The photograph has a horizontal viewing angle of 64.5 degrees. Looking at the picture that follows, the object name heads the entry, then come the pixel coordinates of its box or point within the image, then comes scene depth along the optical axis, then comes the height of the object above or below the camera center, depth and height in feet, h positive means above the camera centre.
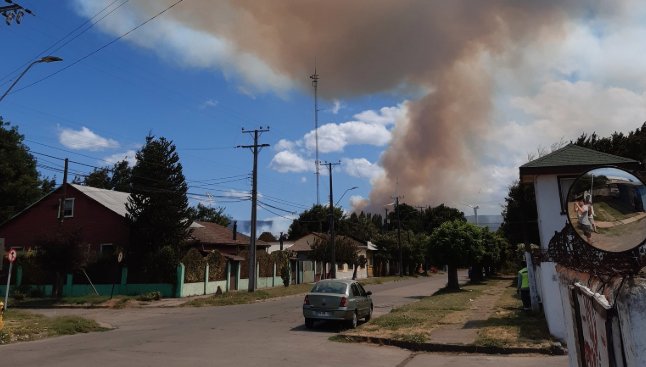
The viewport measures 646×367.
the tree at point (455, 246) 104.94 +5.15
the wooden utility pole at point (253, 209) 107.76 +14.44
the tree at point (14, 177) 158.92 +31.58
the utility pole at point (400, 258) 215.10 +5.76
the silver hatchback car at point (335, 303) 52.95 -3.08
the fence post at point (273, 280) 147.54 -1.72
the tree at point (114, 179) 232.32 +44.27
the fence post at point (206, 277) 112.88 -0.48
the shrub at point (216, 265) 116.16 +2.21
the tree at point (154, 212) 106.32 +13.16
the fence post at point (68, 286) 108.68 -1.96
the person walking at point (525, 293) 58.13 -2.51
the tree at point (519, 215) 139.95 +16.25
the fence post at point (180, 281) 102.58 -1.16
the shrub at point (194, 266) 106.22 +1.91
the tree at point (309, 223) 301.71 +29.79
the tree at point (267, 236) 315.21 +23.21
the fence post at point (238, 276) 128.36 -0.39
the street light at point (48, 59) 53.31 +22.39
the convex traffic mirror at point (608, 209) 9.66 +1.21
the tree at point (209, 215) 271.08 +31.49
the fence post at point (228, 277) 122.52 -0.59
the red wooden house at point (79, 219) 119.44 +13.70
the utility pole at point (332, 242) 145.48 +8.91
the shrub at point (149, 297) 95.90 -3.95
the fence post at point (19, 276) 113.60 +0.28
